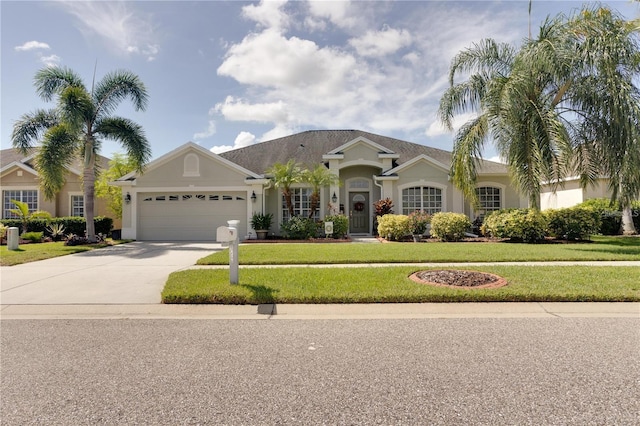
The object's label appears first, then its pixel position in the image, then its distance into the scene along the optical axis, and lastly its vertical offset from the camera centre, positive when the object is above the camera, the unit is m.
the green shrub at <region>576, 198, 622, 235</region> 18.27 -0.18
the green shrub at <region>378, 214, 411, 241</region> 15.38 -0.27
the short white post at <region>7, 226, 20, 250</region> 13.52 -0.48
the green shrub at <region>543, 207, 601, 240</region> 13.85 -0.16
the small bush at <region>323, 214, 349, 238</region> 16.61 -0.12
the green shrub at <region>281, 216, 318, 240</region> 16.52 -0.32
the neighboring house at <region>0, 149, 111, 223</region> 20.06 +1.98
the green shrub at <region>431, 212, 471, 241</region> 15.02 -0.26
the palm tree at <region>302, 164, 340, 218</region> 16.64 +2.03
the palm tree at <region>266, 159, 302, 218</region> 16.72 +2.19
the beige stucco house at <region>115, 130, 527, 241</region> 17.50 +1.54
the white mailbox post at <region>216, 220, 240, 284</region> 6.28 -0.34
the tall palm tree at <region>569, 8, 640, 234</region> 10.98 +4.11
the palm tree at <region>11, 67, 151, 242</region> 14.88 +4.40
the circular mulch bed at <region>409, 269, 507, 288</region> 6.43 -1.15
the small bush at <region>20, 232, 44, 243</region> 16.36 -0.50
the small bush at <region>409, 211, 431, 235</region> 15.59 -0.12
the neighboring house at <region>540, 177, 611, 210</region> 21.39 +1.50
